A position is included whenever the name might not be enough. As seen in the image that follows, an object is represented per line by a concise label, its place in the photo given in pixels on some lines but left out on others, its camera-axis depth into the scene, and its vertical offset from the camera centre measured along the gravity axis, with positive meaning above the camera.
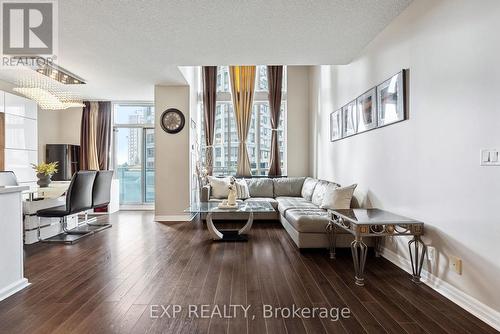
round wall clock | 5.24 +0.88
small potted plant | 4.20 -0.14
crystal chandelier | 4.20 +1.48
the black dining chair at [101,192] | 4.45 -0.46
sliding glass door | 6.70 +0.35
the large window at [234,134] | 6.71 +0.78
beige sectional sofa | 3.28 -0.68
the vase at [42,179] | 4.24 -0.22
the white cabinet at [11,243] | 2.23 -0.68
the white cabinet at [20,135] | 4.73 +0.57
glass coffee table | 3.76 -0.67
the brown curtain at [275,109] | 6.47 +1.36
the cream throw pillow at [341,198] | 3.52 -0.45
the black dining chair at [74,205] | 3.87 -0.61
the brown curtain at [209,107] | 6.49 +1.41
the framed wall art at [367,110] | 3.24 +0.70
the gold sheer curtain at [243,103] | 6.49 +1.51
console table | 2.38 -0.62
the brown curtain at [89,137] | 6.46 +0.69
